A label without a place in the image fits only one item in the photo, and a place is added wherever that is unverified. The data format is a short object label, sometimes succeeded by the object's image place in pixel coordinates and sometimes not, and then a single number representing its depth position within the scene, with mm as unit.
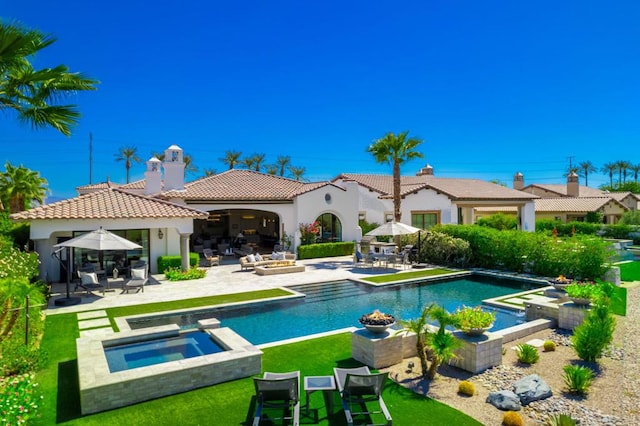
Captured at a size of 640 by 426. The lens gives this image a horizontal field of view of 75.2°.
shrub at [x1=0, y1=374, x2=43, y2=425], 5629
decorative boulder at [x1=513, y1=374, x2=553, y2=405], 7508
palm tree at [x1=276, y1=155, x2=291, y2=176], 83312
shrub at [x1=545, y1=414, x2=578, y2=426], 6145
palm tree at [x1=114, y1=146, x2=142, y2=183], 76000
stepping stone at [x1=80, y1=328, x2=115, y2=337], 11800
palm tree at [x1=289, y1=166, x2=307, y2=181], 84494
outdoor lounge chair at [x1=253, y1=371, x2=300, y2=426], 6855
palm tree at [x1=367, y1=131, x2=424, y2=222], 27500
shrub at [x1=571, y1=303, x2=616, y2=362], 9258
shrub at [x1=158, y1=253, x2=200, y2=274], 21625
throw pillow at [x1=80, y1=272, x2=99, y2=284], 16770
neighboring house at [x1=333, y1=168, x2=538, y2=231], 35719
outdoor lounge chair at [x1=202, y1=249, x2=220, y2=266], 24906
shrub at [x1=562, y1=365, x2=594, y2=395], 7680
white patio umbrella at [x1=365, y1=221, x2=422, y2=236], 23438
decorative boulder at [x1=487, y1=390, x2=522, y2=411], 7233
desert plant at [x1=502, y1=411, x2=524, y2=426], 6629
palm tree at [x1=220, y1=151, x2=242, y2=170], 74188
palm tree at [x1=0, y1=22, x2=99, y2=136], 12023
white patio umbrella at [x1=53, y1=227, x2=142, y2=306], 15625
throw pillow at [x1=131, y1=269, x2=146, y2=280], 17745
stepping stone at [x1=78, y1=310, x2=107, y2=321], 13695
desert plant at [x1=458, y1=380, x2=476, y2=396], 7852
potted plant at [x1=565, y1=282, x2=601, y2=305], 11633
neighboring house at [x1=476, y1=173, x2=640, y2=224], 50781
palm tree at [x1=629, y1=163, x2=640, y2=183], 117500
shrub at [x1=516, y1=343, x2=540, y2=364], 9348
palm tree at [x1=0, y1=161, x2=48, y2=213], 31005
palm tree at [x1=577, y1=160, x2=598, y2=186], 127188
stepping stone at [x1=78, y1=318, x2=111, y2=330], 12648
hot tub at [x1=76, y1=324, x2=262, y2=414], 7445
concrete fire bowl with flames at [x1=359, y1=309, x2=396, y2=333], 9273
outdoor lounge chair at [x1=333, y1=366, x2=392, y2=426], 6961
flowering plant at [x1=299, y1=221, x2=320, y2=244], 28453
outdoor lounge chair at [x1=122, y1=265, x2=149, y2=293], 17375
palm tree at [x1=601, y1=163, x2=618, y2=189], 122688
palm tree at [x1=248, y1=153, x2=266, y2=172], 77031
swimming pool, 12922
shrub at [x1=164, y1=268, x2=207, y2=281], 20359
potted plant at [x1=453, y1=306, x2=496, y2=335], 9125
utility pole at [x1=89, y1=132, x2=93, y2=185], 50822
